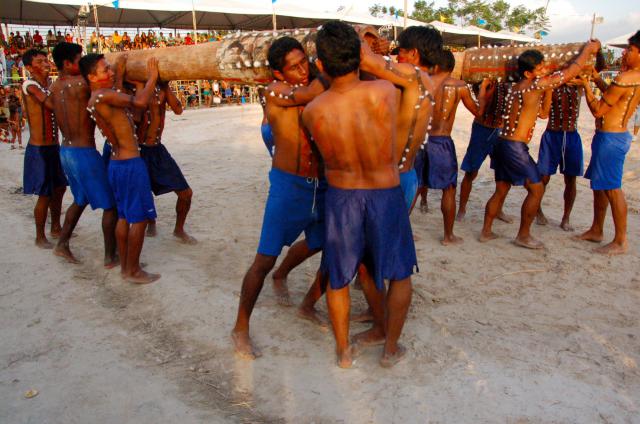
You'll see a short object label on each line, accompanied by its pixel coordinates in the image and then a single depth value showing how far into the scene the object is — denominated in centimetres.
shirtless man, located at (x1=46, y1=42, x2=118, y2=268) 464
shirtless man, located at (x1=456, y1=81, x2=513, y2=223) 555
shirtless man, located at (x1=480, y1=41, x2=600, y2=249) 461
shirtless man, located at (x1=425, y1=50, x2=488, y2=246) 525
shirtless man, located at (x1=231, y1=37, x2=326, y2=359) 301
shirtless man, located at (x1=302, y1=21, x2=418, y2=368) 258
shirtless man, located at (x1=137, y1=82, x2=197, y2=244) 489
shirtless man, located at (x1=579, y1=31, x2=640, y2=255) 480
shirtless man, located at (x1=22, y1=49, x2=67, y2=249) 516
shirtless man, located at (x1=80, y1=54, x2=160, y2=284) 407
